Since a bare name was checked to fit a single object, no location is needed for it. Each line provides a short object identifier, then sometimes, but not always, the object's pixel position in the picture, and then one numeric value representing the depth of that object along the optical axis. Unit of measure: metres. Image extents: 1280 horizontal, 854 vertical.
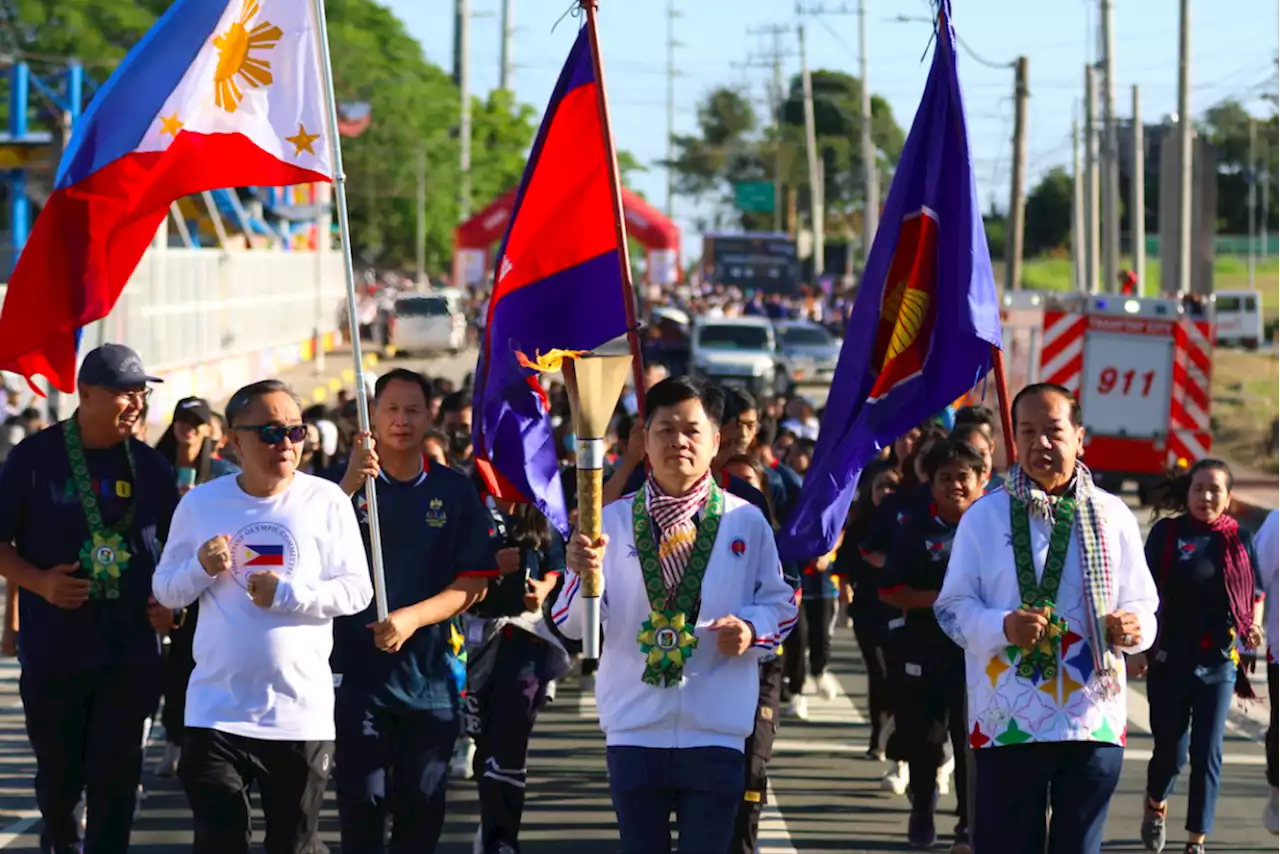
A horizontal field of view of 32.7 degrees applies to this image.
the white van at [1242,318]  68.94
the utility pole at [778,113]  124.31
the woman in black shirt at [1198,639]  9.18
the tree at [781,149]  134.88
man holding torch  6.00
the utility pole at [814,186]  90.81
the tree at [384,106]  60.00
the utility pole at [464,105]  88.88
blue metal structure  37.88
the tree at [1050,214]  119.19
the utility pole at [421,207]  77.56
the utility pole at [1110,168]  39.69
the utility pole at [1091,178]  43.75
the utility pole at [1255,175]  90.38
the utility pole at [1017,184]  40.62
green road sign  128.62
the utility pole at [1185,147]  35.81
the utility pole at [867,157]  65.75
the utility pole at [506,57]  109.31
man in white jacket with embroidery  6.11
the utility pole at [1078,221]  48.09
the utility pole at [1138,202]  46.50
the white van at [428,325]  51.03
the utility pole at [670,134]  143.88
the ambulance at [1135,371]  27.28
